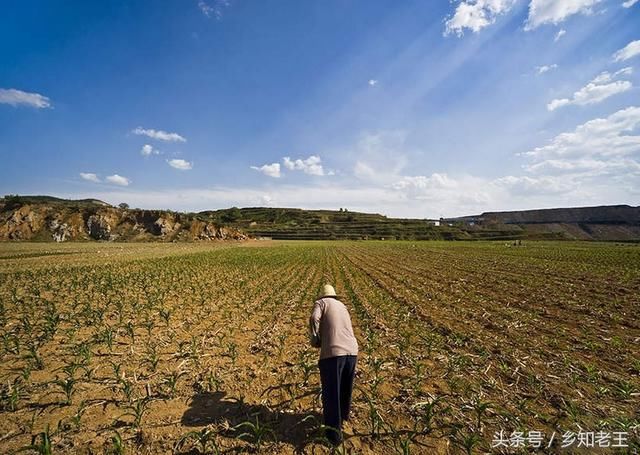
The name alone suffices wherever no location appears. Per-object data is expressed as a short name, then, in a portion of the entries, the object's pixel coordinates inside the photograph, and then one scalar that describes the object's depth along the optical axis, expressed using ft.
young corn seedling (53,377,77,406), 17.08
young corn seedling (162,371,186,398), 18.72
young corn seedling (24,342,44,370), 21.43
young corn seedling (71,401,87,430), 14.90
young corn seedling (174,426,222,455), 13.57
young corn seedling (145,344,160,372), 21.76
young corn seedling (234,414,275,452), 14.08
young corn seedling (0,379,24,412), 16.57
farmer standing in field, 14.28
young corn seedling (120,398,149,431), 15.25
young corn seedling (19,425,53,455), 12.01
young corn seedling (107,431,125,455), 12.80
